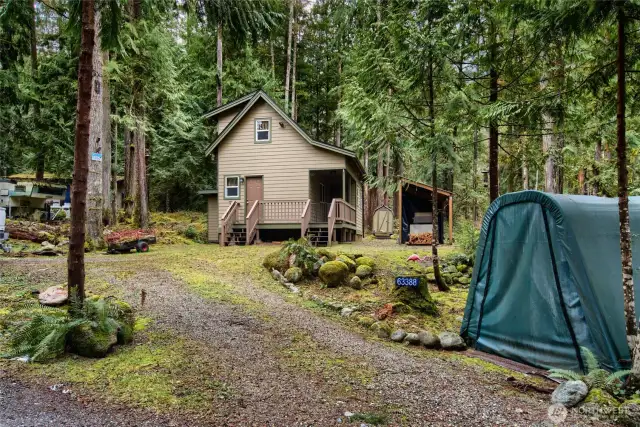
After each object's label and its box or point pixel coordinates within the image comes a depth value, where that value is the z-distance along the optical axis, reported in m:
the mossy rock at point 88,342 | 4.10
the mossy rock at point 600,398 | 3.47
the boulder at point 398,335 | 5.75
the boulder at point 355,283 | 8.90
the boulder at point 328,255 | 10.09
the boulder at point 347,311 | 6.93
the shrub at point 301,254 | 9.52
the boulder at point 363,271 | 9.37
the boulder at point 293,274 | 9.23
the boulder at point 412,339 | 5.66
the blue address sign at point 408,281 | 7.12
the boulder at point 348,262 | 9.56
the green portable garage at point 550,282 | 4.60
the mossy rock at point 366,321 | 6.43
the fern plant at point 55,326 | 3.93
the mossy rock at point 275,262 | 9.95
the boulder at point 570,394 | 3.52
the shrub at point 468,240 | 11.23
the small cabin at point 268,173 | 17.25
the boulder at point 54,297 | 5.24
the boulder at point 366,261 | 9.82
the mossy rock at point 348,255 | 10.28
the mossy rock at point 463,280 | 9.94
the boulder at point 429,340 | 5.60
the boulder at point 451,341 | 5.63
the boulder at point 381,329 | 5.96
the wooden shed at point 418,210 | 17.00
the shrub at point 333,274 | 8.87
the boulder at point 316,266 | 9.41
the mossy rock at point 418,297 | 7.18
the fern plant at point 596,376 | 3.75
